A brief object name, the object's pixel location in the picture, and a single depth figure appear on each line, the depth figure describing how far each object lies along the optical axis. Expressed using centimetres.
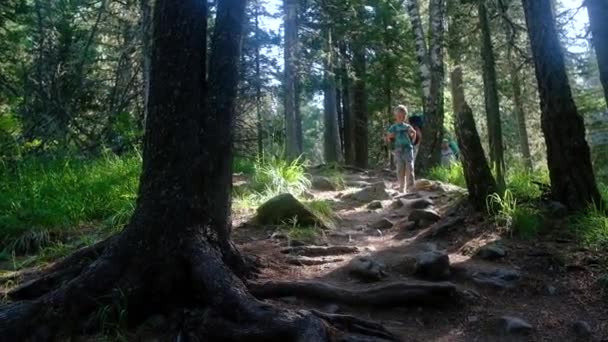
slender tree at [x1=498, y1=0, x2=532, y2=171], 1581
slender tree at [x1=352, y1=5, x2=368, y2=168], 1916
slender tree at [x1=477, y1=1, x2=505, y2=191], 825
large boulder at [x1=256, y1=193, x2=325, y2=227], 684
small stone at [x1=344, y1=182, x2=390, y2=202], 943
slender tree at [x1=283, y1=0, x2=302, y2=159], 1436
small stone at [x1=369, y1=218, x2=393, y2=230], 733
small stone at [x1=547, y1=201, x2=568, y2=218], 596
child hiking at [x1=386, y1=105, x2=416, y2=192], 1003
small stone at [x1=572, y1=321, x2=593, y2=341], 393
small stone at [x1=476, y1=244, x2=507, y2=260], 534
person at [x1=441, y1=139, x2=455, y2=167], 1473
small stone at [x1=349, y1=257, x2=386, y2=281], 491
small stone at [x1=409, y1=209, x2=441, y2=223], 693
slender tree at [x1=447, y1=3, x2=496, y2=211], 652
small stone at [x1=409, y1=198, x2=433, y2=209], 793
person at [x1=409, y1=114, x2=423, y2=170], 1243
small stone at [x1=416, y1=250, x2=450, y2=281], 488
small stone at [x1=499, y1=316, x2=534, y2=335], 400
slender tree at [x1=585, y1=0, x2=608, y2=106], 639
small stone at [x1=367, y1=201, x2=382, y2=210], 868
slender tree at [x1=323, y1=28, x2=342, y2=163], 1856
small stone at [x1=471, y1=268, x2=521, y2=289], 480
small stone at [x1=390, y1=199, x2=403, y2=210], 849
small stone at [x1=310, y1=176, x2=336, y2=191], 1056
